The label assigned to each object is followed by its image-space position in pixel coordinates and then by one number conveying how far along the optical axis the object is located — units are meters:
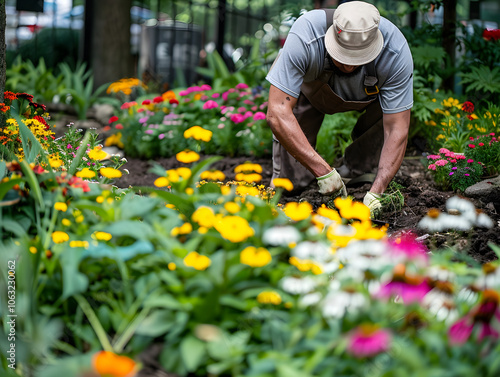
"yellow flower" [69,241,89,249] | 1.63
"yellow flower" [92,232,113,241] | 1.69
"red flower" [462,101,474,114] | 4.18
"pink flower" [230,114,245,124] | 4.49
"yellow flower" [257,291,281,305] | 1.49
